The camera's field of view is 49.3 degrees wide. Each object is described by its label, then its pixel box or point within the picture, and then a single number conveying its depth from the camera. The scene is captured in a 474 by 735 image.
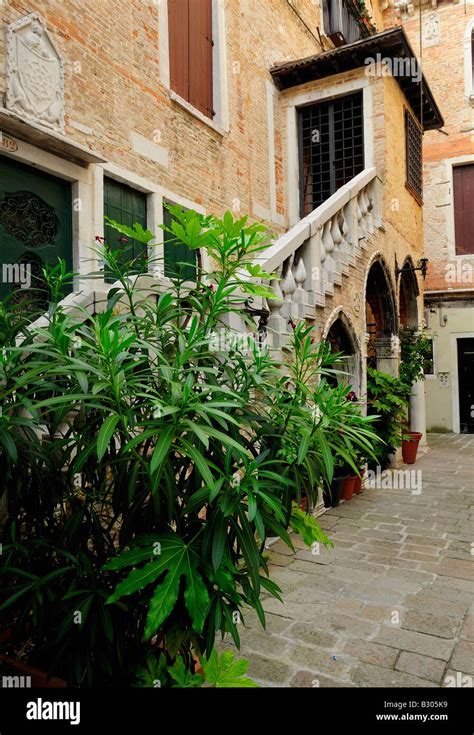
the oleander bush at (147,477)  1.98
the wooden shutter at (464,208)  15.44
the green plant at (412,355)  10.01
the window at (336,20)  11.98
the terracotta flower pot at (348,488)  7.12
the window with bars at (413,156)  10.38
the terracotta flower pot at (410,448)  10.10
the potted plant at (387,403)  8.38
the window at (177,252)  7.38
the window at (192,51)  7.78
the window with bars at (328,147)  9.70
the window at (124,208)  6.49
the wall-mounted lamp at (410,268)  9.83
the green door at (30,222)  5.28
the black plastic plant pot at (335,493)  6.82
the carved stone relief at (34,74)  5.07
